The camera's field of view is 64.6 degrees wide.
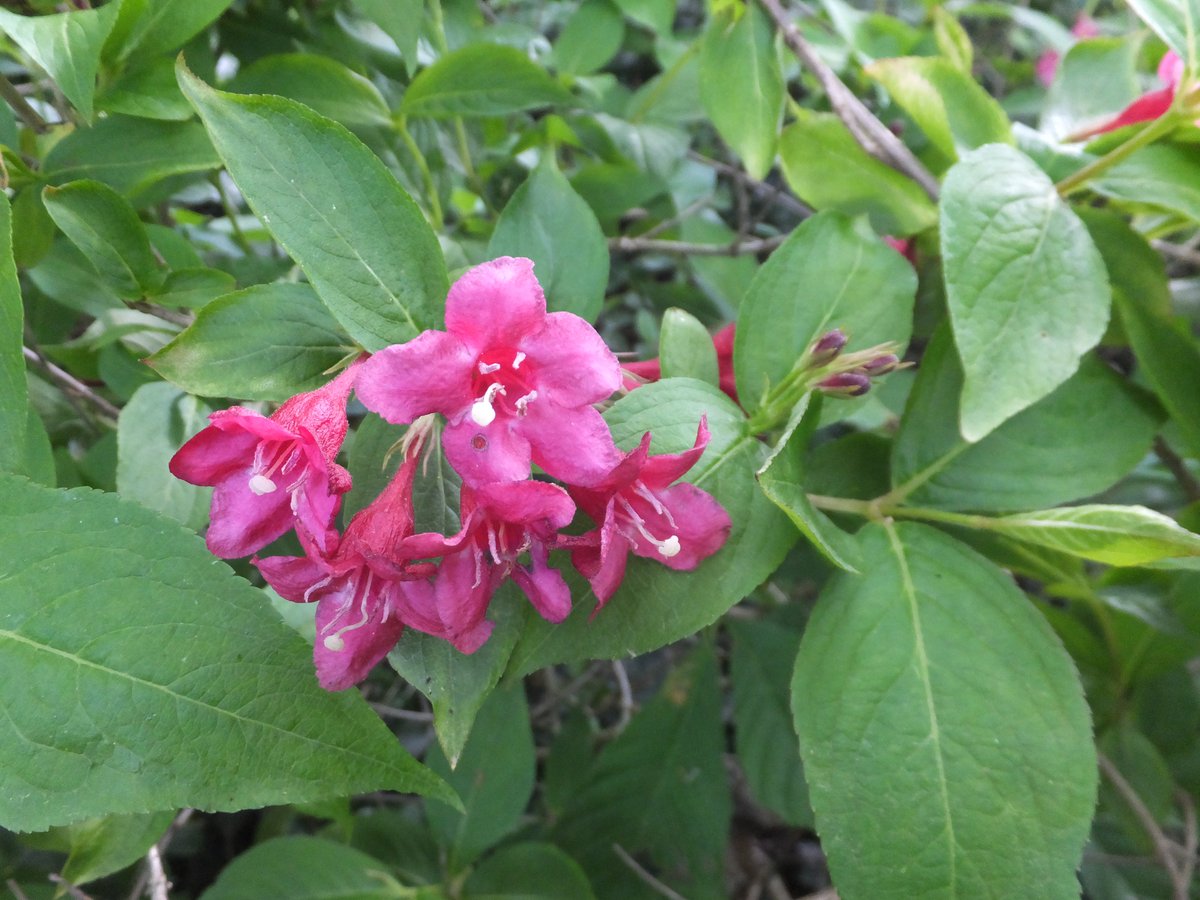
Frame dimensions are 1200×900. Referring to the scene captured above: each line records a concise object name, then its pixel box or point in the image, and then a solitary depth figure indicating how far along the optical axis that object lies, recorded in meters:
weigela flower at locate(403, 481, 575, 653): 0.12
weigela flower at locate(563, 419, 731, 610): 0.13
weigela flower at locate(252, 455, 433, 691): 0.12
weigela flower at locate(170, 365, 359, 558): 0.13
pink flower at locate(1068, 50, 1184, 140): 0.20
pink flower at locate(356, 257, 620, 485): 0.12
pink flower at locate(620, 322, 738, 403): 0.16
